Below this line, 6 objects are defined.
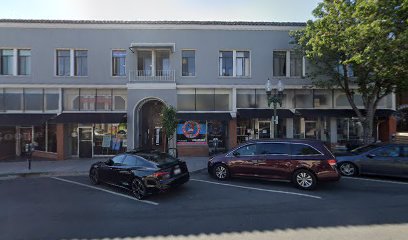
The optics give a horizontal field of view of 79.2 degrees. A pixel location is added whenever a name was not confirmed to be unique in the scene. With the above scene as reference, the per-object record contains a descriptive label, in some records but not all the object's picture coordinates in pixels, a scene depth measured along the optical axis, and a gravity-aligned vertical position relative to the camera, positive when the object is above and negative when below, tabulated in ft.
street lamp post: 41.35 +4.44
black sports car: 25.59 -5.55
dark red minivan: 27.68 -4.82
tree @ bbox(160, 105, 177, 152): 45.75 +0.36
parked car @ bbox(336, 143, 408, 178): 31.60 -5.18
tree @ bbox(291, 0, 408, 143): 35.73 +12.16
